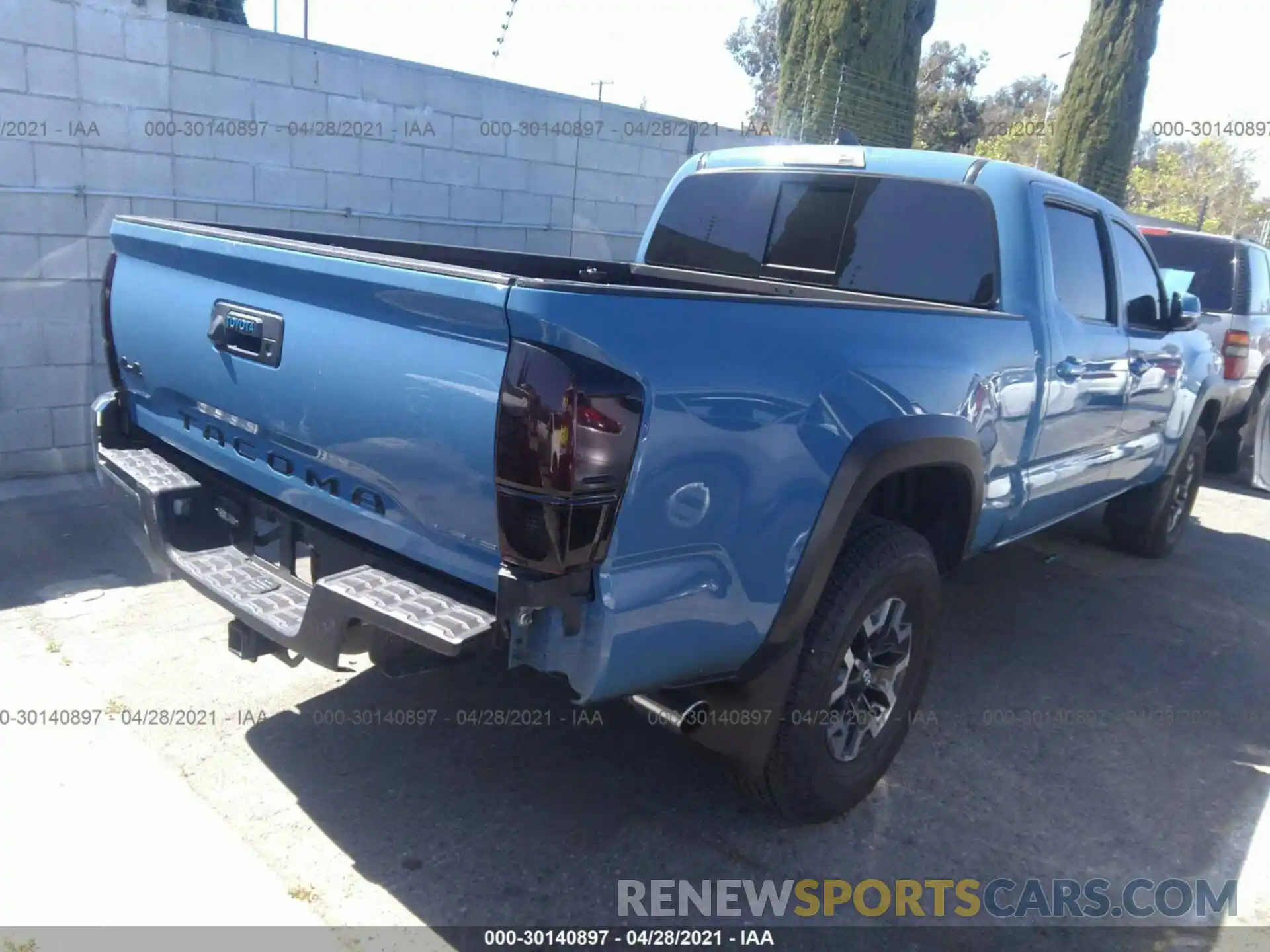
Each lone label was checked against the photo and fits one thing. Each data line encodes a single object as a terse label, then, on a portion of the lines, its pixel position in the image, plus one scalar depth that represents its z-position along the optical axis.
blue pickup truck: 2.19
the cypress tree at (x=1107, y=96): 21.38
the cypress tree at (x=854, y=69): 13.52
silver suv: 8.38
